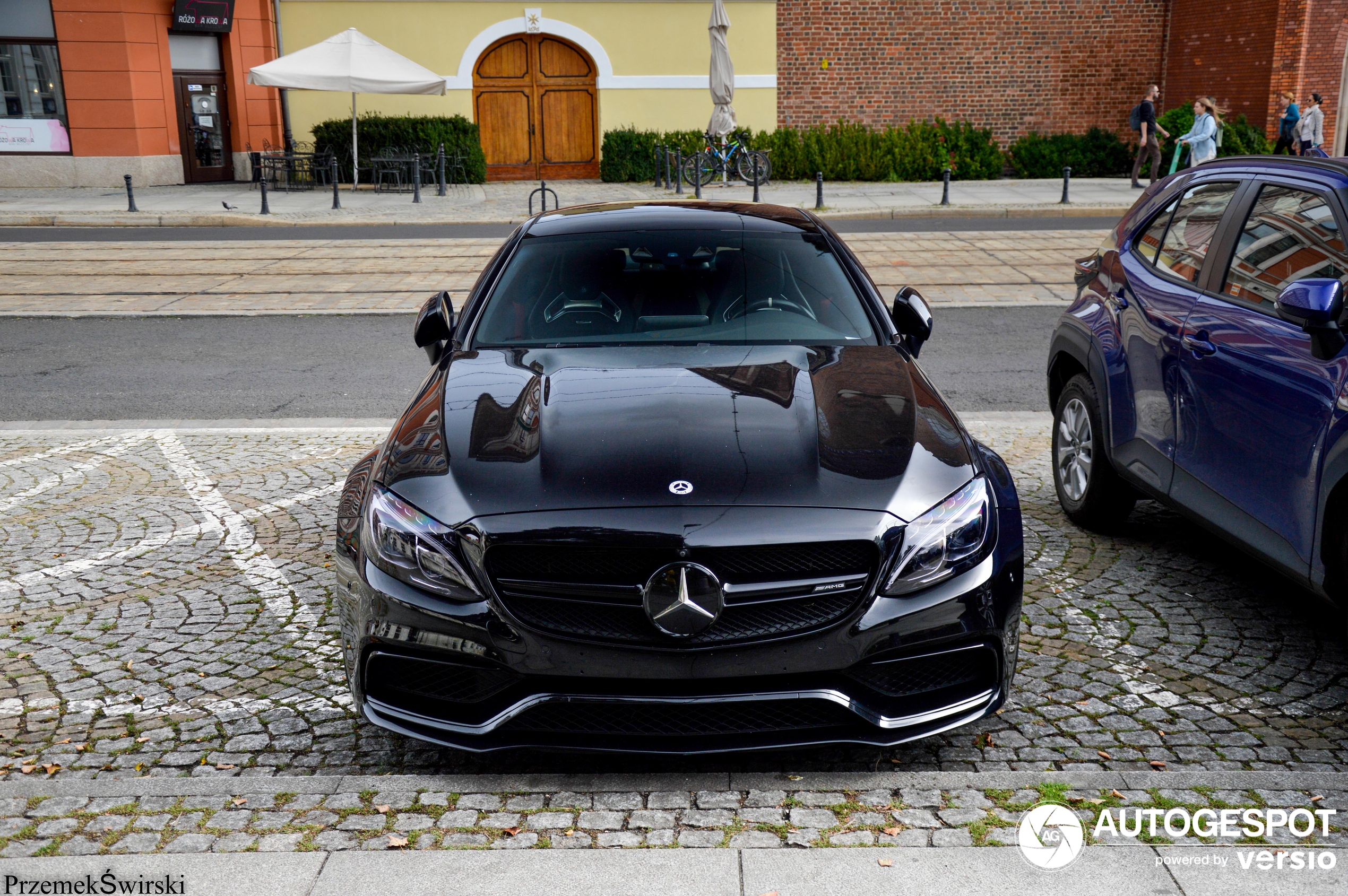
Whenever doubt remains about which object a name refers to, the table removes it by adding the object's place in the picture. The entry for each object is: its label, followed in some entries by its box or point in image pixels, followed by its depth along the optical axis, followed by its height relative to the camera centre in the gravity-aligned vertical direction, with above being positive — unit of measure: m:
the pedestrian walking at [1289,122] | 23.27 +0.35
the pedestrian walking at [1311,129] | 22.41 +0.20
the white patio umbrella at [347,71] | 22.78 +1.57
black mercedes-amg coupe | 3.19 -1.13
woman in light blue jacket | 22.00 +0.16
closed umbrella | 26.08 +1.49
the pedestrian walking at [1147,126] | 24.12 +0.33
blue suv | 3.79 -0.82
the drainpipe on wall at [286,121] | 28.65 +0.81
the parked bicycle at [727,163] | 26.00 -0.31
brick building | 28.89 +2.01
